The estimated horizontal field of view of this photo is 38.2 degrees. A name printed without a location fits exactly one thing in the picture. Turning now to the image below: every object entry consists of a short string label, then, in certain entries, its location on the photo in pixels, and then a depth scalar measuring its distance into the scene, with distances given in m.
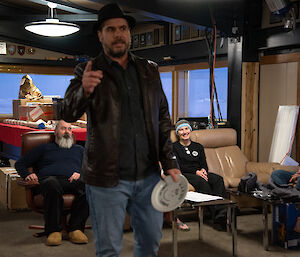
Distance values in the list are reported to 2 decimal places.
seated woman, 4.32
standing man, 1.77
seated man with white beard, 3.59
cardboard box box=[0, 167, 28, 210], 4.58
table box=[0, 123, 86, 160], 5.11
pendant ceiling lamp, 5.63
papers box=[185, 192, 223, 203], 3.40
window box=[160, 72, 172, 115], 8.32
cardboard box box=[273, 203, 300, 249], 3.52
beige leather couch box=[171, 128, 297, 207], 5.00
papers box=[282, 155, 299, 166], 5.36
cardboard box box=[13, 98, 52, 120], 6.52
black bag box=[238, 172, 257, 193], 3.97
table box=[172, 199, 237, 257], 3.24
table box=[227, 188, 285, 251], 3.52
